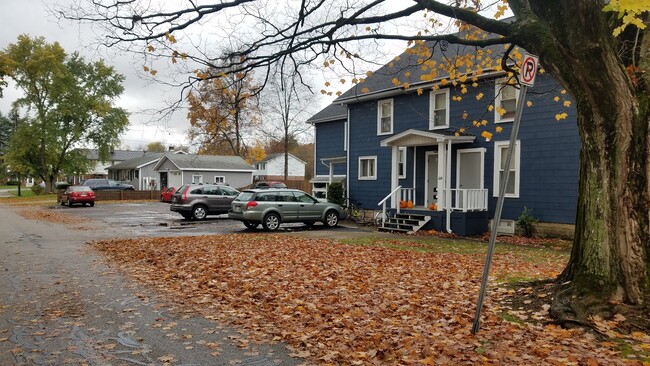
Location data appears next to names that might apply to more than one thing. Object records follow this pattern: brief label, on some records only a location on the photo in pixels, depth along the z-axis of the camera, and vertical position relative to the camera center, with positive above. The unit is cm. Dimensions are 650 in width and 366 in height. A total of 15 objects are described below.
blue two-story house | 1602 +149
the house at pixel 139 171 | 6019 +206
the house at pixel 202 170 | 4941 +181
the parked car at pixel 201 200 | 2345 -61
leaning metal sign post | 466 +80
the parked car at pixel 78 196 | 3553 -71
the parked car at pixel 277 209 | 1836 -78
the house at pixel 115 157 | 8206 +547
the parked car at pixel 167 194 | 4041 -57
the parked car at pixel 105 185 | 4807 +16
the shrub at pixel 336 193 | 2377 -19
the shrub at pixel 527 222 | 1641 -104
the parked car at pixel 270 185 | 4191 +31
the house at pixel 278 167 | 8144 +371
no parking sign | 471 +118
